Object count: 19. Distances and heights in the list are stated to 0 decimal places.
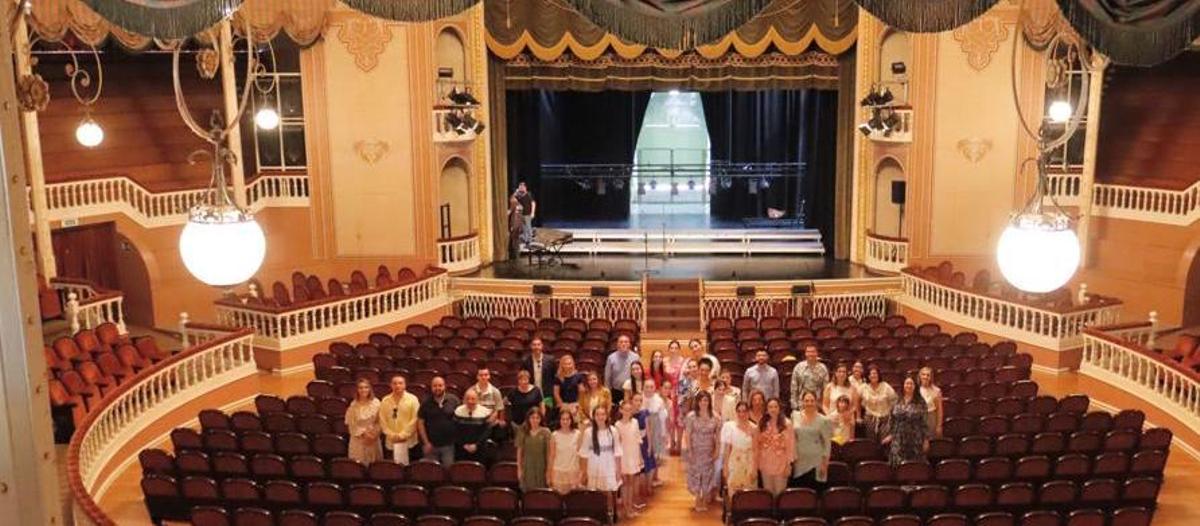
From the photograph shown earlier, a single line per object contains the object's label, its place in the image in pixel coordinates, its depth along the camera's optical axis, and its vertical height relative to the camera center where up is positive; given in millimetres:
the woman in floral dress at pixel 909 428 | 9656 -2447
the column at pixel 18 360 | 3611 -674
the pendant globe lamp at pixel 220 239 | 5723 -450
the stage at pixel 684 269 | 18969 -2156
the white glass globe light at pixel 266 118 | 16703 +470
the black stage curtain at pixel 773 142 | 22250 +10
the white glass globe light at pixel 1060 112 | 15258 +376
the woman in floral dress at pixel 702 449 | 9492 -2604
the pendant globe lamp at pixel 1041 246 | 5984 -566
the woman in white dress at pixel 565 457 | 9234 -2539
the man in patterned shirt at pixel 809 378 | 10883 -2263
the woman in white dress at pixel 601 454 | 9289 -2534
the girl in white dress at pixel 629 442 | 9570 -2510
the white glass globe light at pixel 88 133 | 15117 +262
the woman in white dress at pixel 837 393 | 10461 -2332
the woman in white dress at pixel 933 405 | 10297 -2404
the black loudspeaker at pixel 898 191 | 19344 -864
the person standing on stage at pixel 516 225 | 19922 -1389
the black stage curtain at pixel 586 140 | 24047 +110
